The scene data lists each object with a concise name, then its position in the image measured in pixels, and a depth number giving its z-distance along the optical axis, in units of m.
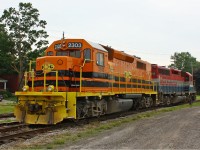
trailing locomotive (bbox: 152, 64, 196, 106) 28.36
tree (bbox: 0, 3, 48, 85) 55.94
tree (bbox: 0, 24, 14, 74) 54.38
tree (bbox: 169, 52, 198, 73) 146.25
